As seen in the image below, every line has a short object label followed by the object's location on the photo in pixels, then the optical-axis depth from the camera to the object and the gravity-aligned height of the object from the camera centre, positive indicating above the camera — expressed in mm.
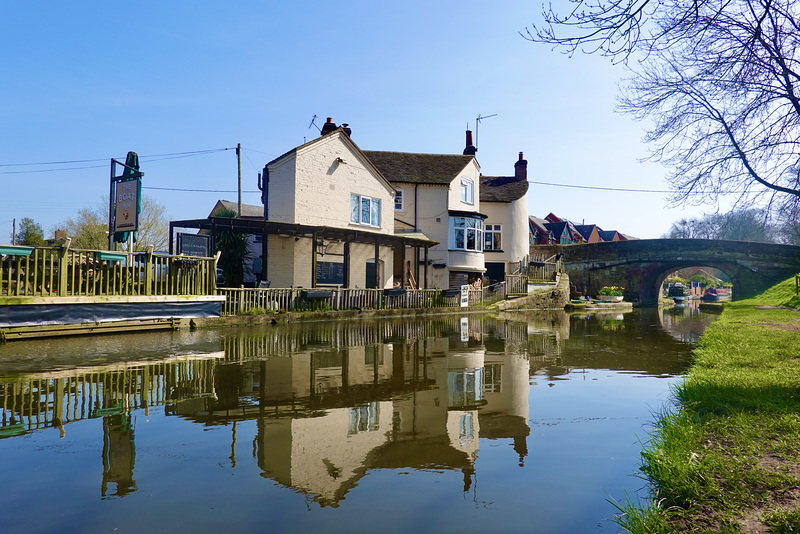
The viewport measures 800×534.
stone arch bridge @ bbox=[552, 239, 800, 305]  42344 +2293
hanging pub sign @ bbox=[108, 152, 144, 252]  16286 +2714
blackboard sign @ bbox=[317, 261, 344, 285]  25188 +750
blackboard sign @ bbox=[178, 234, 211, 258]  18453 +1524
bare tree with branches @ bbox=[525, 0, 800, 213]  6398 +3545
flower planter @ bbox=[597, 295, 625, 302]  41344 -685
